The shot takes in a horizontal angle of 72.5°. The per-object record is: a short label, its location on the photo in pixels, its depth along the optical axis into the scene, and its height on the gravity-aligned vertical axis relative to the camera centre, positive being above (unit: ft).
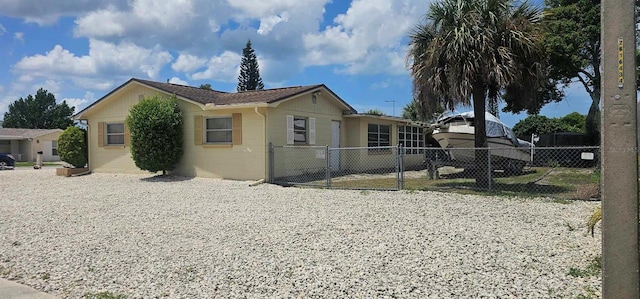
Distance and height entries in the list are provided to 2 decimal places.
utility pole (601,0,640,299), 9.50 -0.10
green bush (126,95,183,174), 49.24 +1.63
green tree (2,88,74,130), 209.87 +16.90
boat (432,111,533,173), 54.65 +0.92
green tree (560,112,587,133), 140.39 +8.38
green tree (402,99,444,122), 42.24 +3.39
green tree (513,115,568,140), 104.99 +4.43
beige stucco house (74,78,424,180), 47.40 +2.65
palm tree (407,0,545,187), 36.55 +7.65
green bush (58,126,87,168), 60.29 +0.15
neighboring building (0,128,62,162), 134.10 +1.33
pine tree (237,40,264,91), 160.35 +27.70
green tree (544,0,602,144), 69.46 +16.83
